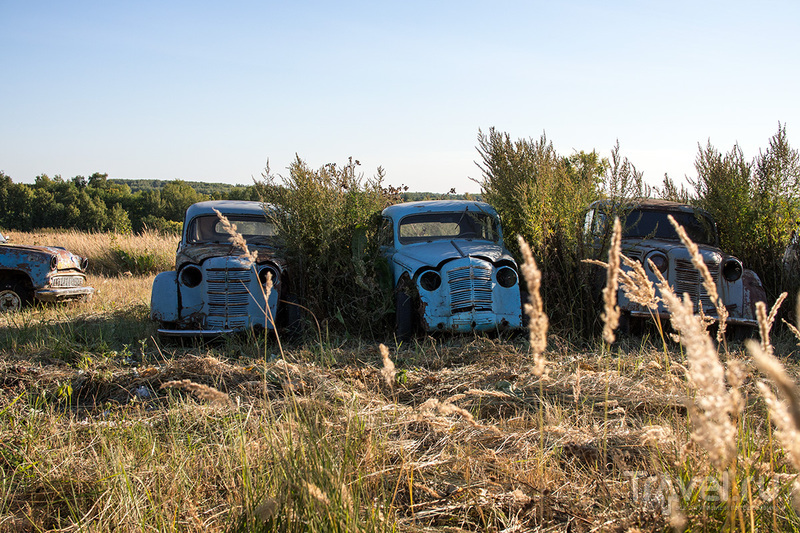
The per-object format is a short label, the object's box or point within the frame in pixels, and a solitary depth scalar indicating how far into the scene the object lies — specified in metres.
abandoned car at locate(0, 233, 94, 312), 7.75
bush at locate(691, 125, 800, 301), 6.69
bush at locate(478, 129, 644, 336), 6.09
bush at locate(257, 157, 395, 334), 6.16
